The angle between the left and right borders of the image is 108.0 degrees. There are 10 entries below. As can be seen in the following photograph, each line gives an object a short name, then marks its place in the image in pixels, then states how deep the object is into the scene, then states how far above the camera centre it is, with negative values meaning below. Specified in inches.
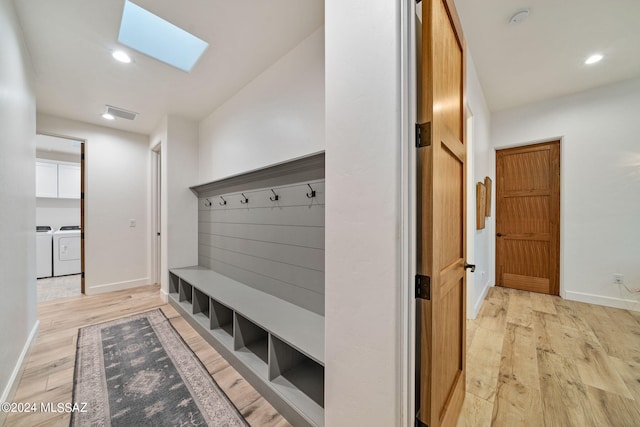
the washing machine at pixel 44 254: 177.1 -32.2
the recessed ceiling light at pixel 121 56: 83.9 +57.6
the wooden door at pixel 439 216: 37.4 -0.5
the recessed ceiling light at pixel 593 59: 94.4 +64.0
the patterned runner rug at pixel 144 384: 55.7 -49.2
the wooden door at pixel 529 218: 134.3 -2.6
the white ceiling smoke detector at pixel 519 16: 72.7 +63.2
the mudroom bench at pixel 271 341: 55.1 -42.4
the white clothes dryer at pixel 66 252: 183.5 -32.5
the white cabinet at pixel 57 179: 200.2 +29.3
